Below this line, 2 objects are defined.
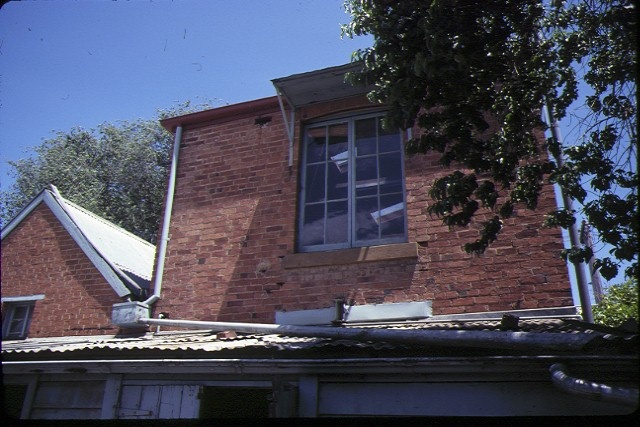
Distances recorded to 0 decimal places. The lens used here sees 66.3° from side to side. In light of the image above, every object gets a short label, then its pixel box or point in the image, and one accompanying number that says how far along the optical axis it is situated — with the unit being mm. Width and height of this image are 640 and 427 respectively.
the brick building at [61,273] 7684
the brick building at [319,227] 5668
